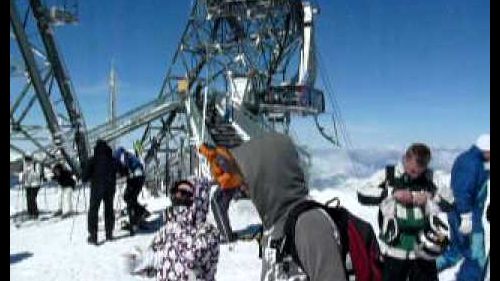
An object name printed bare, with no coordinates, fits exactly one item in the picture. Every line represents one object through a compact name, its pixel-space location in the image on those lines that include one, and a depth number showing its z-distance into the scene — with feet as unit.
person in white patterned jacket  16.56
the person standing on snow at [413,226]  18.19
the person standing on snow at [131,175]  40.70
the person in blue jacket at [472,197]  22.18
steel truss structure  73.00
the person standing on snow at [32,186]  51.11
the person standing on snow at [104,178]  39.04
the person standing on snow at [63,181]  51.60
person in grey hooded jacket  8.65
